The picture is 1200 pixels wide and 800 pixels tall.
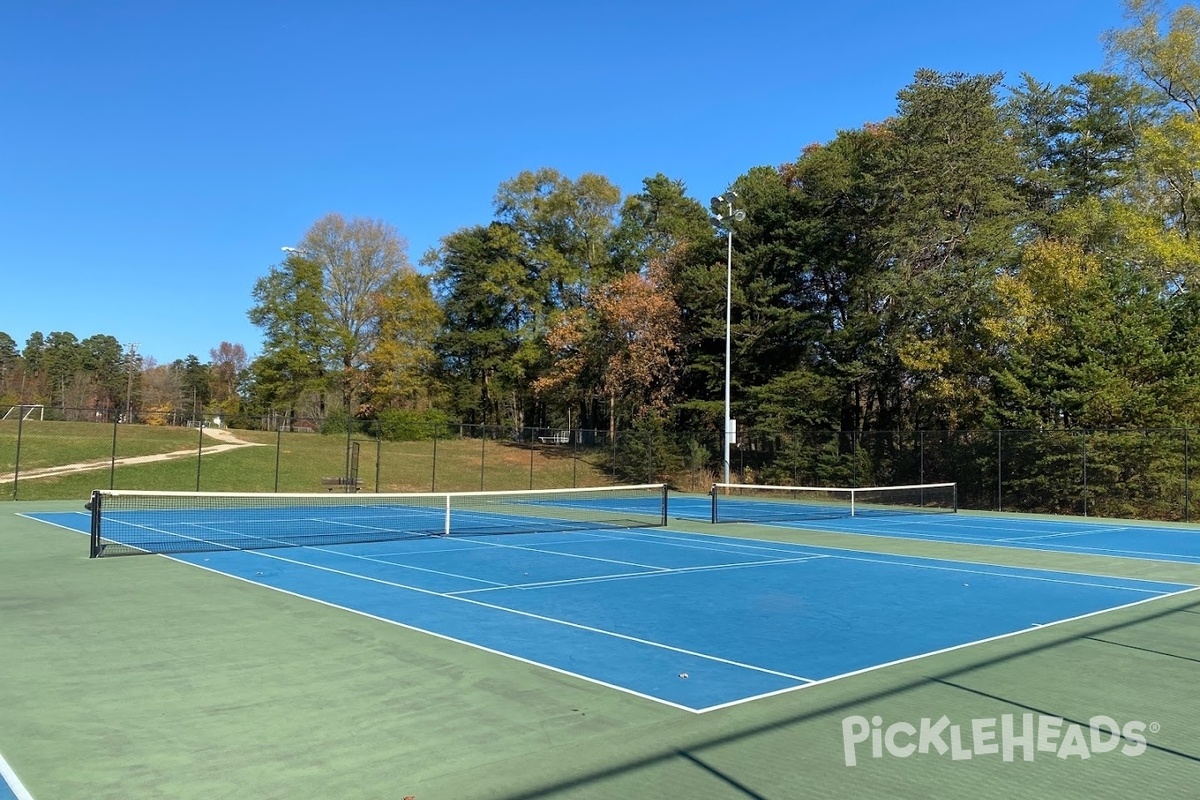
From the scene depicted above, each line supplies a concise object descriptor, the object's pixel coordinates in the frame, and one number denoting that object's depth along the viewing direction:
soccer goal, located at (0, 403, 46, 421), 46.28
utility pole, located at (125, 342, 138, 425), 80.35
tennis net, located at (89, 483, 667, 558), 15.67
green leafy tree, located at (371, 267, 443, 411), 56.53
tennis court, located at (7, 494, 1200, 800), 4.39
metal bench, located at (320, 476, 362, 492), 30.11
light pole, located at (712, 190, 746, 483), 29.12
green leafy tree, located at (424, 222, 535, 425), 58.78
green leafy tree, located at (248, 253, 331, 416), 56.75
